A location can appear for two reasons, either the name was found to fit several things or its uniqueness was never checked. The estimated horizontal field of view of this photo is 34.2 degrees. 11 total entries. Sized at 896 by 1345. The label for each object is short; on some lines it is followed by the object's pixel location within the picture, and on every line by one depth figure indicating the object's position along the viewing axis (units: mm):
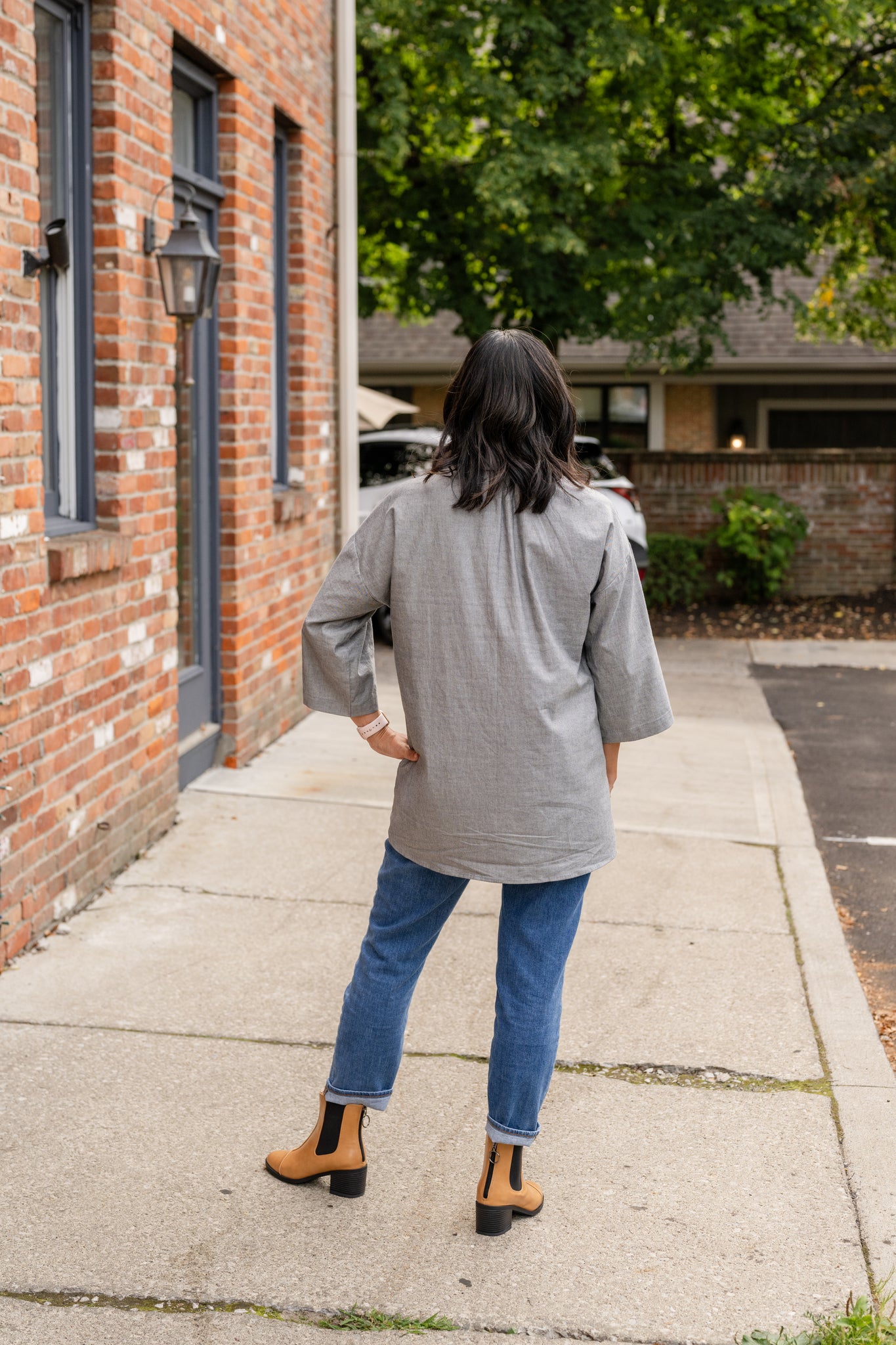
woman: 2773
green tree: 11789
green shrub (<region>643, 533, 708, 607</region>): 15312
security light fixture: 4699
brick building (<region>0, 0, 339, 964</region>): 4438
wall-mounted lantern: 5383
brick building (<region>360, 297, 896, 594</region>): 21047
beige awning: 13375
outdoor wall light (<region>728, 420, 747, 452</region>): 22078
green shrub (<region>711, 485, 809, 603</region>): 15109
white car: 12875
